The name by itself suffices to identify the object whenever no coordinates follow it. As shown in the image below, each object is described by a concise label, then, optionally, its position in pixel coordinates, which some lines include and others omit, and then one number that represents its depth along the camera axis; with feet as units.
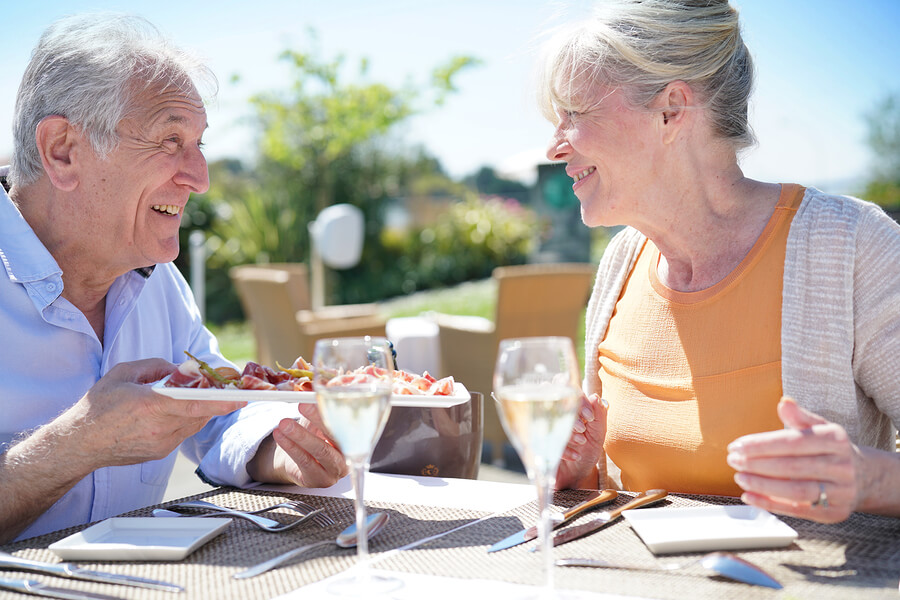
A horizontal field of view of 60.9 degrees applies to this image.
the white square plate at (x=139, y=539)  4.10
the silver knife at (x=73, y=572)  3.68
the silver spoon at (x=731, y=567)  3.48
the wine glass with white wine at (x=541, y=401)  3.13
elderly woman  5.66
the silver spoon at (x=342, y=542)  3.87
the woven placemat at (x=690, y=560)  3.45
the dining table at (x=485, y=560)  3.53
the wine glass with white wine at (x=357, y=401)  3.43
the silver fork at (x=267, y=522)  4.58
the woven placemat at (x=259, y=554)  3.70
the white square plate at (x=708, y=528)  3.92
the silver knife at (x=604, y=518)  4.22
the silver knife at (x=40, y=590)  3.56
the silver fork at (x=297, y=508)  4.82
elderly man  6.11
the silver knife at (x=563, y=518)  4.18
